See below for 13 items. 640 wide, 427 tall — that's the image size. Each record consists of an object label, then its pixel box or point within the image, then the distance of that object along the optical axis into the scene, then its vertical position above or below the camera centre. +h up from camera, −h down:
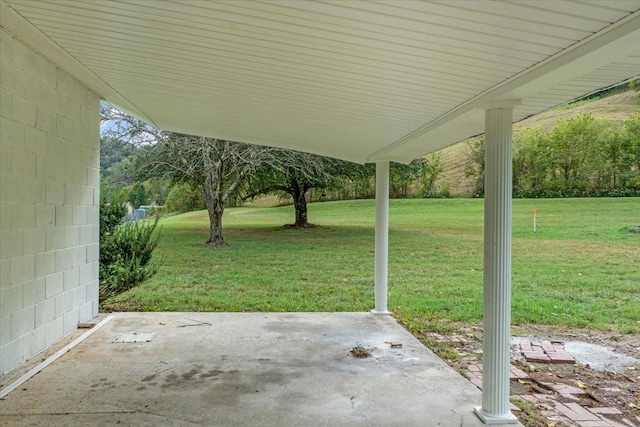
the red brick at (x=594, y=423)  3.31 -1.42
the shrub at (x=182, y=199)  17.23 +0.63
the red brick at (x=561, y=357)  4.82 -1.42
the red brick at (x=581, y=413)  3.43 -1.43
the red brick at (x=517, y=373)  4.36 -1.43
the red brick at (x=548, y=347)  5.20 -1.42
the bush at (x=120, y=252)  6.20 -0.50
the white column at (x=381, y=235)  6.35 -0.23
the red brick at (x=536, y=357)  4.88 -1.43
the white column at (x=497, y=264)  3.12 -0.30
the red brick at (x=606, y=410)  3.58 -1.44
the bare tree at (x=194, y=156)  10.66 +1.41
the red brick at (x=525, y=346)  5.24 -1.42
